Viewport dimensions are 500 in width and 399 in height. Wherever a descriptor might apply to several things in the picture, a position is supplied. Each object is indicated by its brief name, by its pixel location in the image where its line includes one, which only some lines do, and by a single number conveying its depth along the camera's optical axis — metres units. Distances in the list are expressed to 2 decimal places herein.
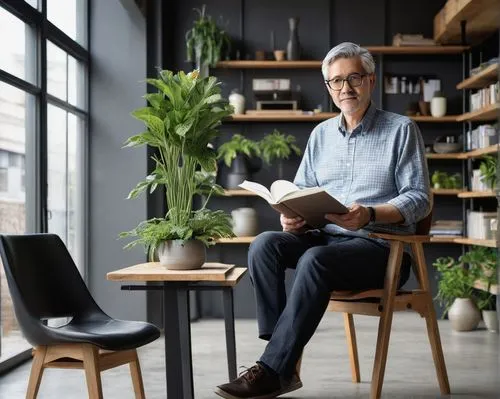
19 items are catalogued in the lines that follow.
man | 3.03
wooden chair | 3.32
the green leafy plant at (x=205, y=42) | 6.88
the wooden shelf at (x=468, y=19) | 5.90
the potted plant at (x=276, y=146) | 6.81
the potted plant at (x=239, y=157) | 6.79
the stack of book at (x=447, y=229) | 6.92
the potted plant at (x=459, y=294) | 6.11
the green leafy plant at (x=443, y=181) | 6.97
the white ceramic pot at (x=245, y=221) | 6.89
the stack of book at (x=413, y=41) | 7.03
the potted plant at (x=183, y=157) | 2.90
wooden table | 2.72
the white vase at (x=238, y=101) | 6.94
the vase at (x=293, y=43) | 7.02
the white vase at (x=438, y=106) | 6.97
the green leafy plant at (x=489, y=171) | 6.07
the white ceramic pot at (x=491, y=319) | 6.18
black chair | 2.64
